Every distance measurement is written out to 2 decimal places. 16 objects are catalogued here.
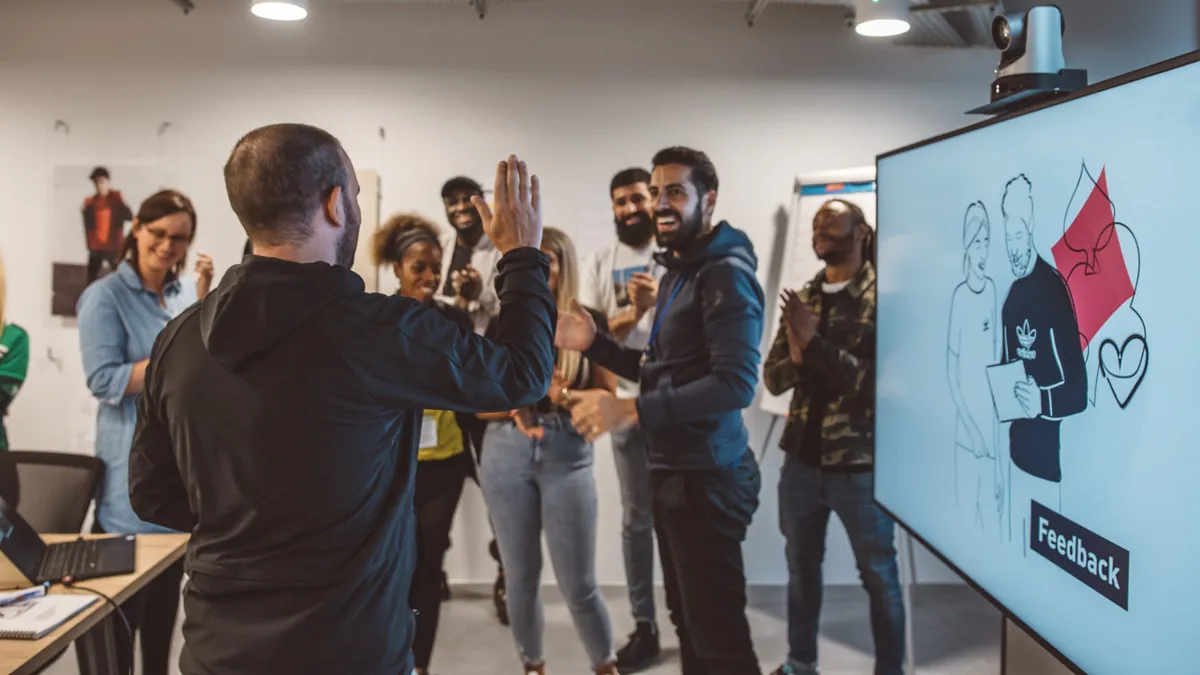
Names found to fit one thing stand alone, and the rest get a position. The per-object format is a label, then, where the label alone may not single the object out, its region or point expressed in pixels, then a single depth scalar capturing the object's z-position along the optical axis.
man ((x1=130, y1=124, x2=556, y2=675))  1.21
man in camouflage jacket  2.66
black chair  2.42
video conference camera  1.45
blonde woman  2.62
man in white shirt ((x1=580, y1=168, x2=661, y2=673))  3.29
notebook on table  1.57
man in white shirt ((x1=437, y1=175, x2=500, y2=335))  3.92
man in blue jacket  2.18
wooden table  1.51
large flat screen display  0.95
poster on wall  3.93
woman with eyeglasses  2.48
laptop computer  1.84
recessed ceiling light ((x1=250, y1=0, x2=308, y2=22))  2.98
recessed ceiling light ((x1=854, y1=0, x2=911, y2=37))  3.07
